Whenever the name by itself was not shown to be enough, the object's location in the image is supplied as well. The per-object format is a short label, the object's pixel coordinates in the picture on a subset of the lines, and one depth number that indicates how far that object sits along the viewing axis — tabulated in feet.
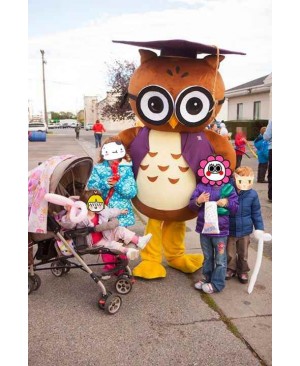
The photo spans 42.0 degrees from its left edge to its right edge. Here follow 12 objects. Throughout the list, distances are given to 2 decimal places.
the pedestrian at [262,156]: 26.25
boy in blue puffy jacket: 11.26
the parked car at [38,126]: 98.94
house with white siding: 68.08
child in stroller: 10.59
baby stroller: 9.99
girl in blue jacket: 11.45
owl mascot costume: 11.08
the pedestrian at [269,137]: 20.84
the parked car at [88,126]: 159.41
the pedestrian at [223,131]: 25.21
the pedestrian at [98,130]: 56.03
